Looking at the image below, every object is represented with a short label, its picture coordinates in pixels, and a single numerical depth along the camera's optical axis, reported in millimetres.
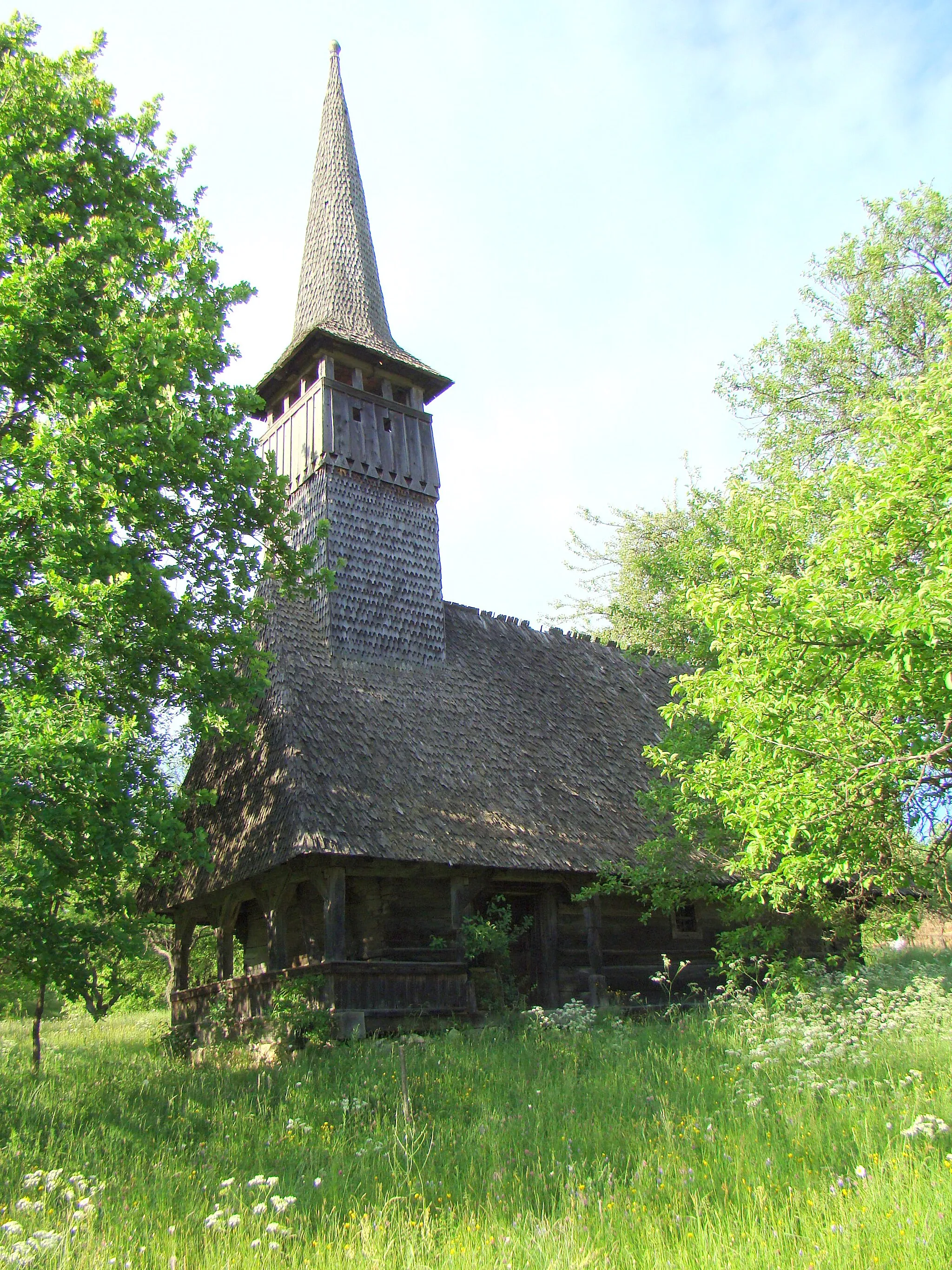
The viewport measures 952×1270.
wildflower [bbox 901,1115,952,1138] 5461
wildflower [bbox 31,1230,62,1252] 4391
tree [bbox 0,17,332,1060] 8773
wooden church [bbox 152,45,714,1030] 12680
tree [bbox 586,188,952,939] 7492
